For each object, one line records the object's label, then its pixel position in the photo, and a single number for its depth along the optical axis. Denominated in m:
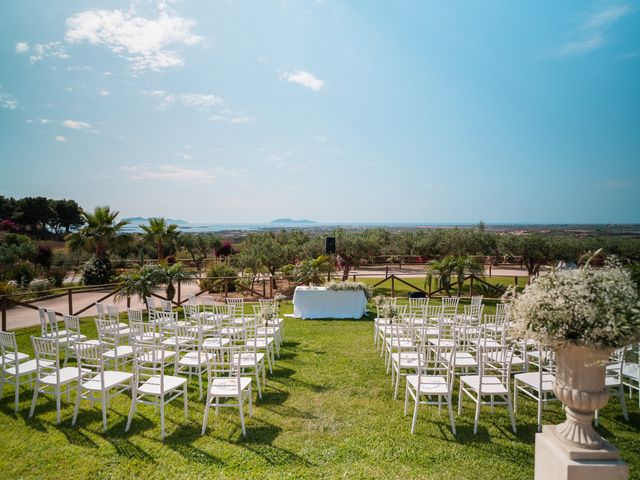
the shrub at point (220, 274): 16.30
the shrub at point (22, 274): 15.76
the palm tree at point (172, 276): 11.91
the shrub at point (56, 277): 16.86
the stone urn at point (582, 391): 2.46
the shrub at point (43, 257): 23.67
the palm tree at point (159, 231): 18.98
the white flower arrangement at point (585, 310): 2.38
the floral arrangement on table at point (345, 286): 11.40
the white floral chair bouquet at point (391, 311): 7.48
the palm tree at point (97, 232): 16.64
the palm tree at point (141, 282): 11.40
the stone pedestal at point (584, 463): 2.41
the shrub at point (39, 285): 15.14
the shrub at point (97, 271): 17.00
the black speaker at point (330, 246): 13.62
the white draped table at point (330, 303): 11.32
